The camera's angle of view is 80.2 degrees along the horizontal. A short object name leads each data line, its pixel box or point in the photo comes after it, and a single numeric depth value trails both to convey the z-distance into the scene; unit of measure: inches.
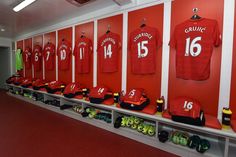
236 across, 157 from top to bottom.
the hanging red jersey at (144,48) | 94.3
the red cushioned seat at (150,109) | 83.1
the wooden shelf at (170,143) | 64.0
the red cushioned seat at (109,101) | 102.6
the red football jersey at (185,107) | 69.2
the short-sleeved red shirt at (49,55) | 170.3
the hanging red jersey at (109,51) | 114.0
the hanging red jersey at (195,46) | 74.4
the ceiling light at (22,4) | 105.5
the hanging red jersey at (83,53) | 133.4
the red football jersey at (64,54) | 152.3
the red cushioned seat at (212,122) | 64.4
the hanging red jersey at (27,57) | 207.1
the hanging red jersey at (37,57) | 189.2
